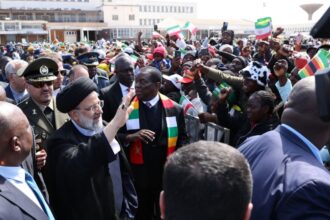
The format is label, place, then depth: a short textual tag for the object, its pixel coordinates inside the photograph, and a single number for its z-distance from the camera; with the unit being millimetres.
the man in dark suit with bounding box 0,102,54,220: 1873
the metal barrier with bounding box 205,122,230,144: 3989
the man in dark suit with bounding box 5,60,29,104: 5020
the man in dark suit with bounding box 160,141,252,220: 1238
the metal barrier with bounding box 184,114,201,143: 4624
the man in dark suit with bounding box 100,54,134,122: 4055
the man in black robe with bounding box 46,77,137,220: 2562
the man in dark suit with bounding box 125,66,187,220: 3799
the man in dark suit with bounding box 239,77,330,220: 1512
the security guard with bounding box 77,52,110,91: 6432
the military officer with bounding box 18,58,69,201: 3304
